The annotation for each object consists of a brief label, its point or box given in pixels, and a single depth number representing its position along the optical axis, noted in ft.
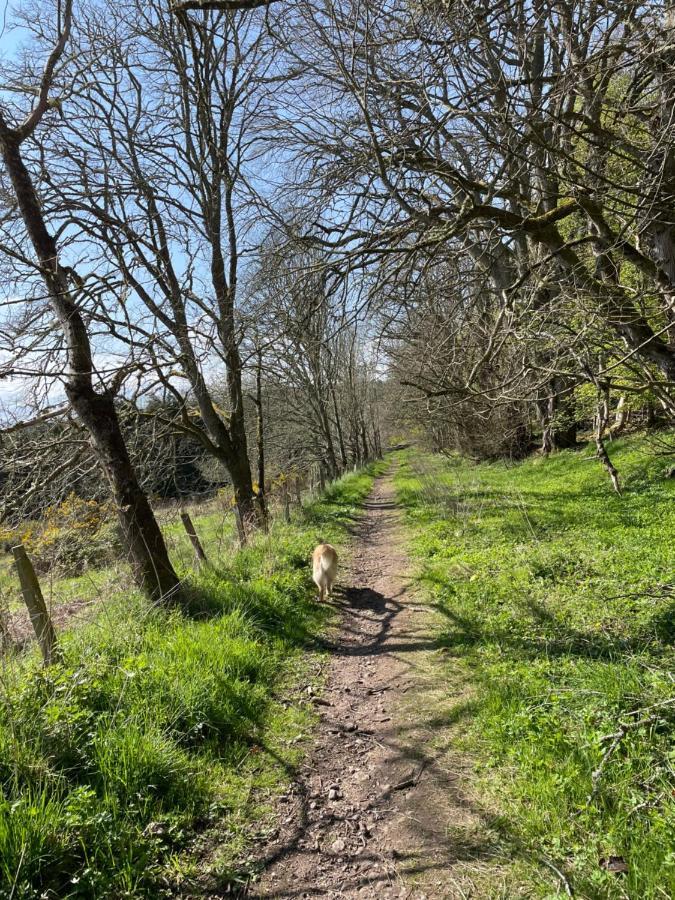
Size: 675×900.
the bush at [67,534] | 17.16
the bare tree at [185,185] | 19.95
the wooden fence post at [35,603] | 13.02
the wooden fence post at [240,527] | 30.37
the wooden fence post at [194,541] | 23.58
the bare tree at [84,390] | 17.63
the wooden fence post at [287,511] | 39.09
